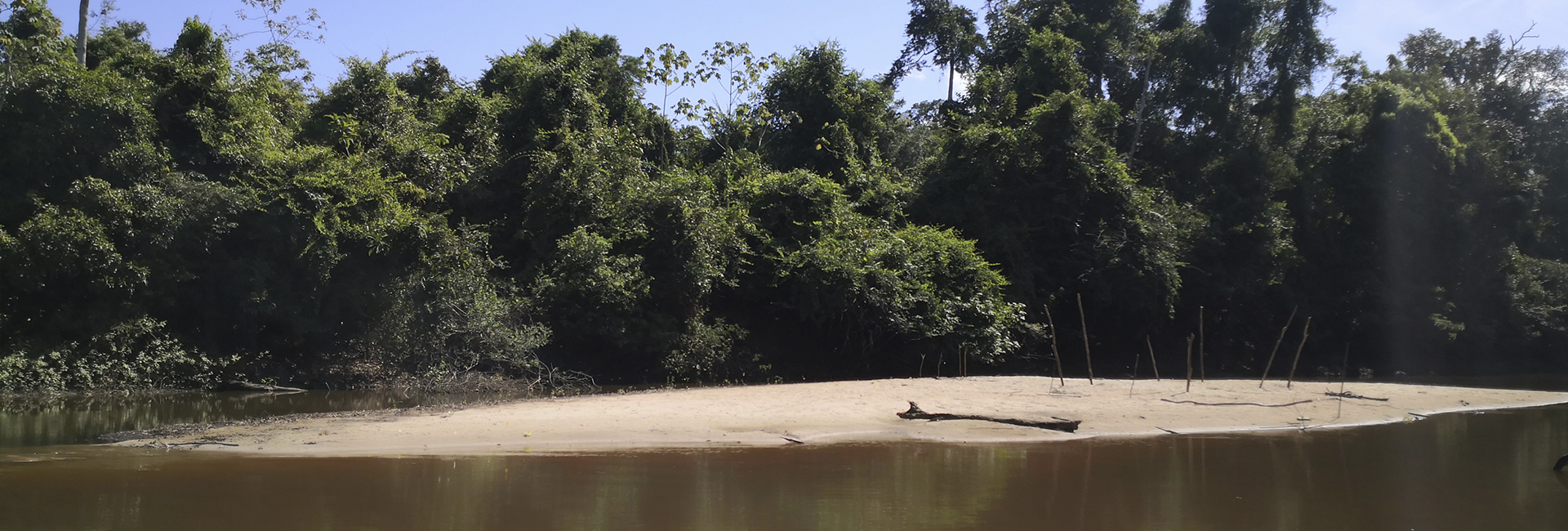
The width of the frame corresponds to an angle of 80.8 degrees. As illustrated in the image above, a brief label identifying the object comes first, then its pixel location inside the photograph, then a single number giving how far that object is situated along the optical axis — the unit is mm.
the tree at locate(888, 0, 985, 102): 31234
